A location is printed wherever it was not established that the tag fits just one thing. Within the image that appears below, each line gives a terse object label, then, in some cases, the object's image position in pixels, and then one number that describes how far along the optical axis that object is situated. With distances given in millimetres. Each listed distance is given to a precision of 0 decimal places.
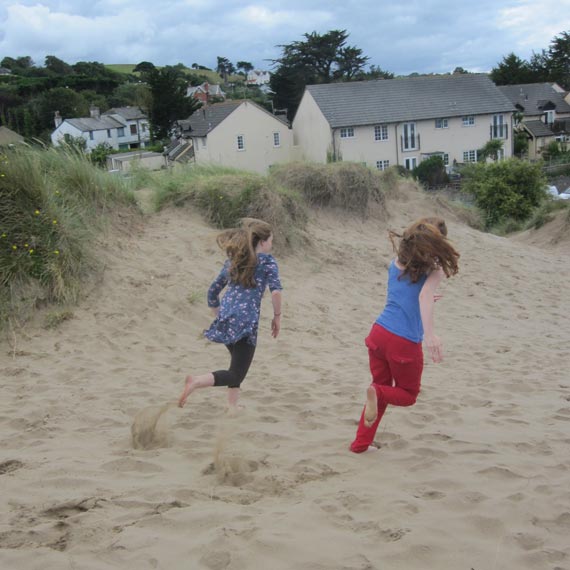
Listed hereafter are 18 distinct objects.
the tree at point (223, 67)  165975
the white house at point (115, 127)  64688
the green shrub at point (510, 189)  26516
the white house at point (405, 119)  48062
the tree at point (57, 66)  117331
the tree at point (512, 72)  81062
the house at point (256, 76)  176625
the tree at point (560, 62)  81375
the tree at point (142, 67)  128238
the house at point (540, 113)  60562
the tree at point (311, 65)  65438
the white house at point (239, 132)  44656
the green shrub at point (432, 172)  43688
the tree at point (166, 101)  54312
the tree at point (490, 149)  50688
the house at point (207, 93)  96481
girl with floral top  4699
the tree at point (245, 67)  180375
